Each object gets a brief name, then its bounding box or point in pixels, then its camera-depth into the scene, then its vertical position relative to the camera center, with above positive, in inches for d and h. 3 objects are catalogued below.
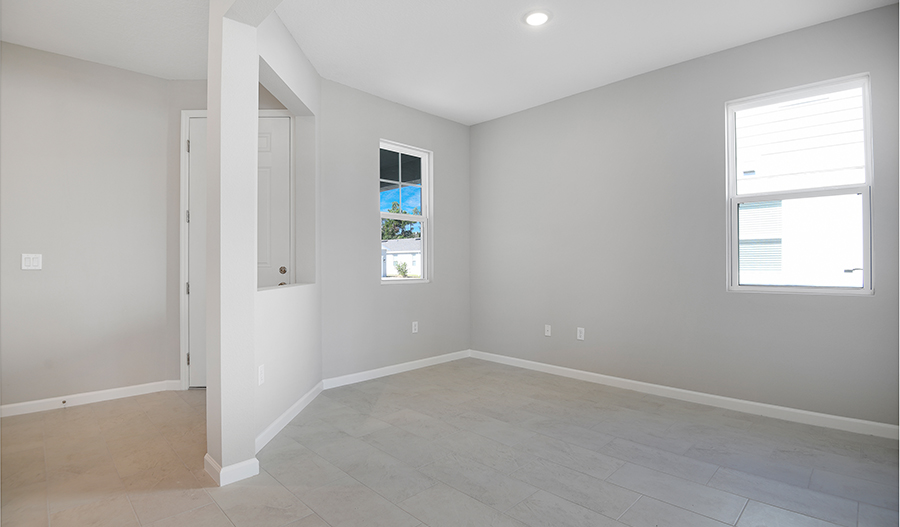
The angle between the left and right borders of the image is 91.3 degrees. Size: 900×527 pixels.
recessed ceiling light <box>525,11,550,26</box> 114.5 +65.1
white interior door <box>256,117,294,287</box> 146.3 +20.7
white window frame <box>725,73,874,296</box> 112.2 +20.0
